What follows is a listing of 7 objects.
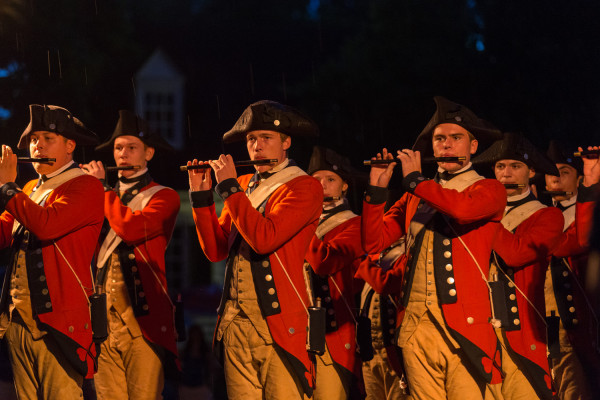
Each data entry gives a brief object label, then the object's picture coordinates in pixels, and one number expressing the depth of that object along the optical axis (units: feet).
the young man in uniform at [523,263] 38.86
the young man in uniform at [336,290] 42.50
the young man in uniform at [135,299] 40.88
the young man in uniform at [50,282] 33.60
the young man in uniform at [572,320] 48.21
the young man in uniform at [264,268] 32.24
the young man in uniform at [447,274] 32.55
